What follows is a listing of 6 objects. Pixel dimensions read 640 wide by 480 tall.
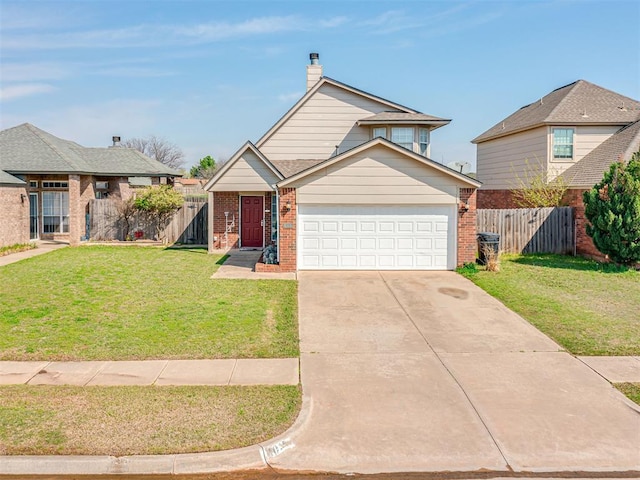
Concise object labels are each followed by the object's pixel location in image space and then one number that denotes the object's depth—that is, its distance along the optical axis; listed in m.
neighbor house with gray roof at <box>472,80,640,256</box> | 20.69
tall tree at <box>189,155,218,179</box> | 60.75
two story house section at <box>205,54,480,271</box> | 16.27
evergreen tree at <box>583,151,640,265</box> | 16.09
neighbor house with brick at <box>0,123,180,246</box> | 21.27
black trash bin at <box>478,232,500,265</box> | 16.36
